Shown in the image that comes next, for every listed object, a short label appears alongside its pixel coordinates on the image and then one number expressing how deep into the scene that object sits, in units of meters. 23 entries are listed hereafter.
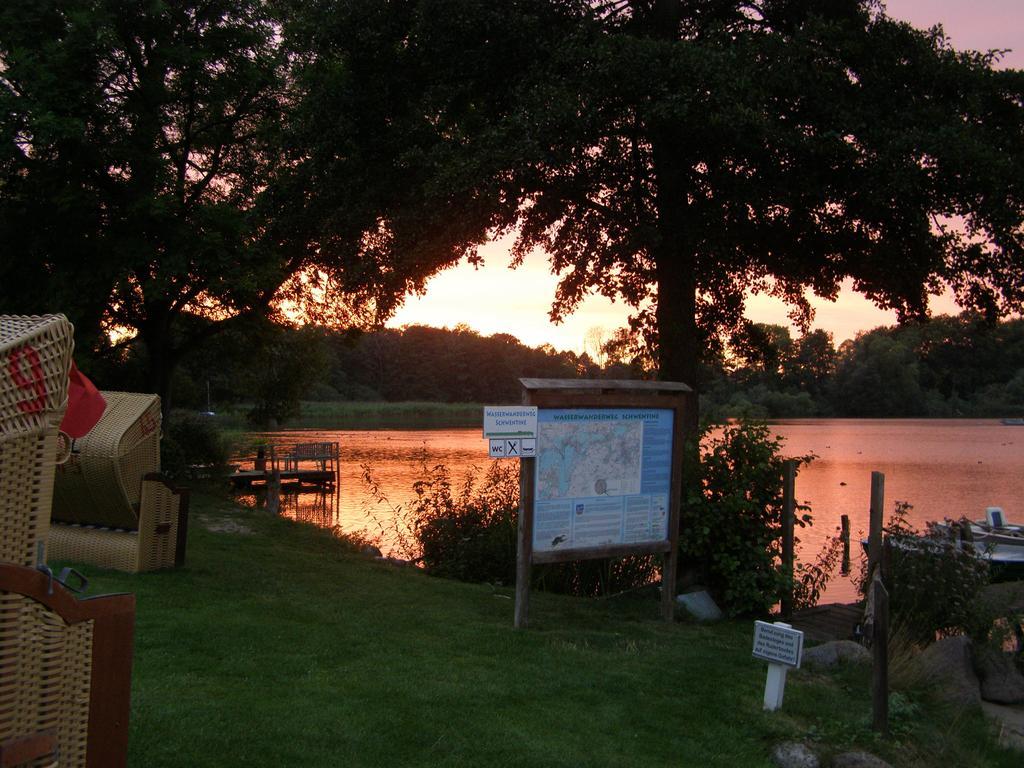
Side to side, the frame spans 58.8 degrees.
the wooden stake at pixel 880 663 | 6.14
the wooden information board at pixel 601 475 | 8.66
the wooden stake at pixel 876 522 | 9.89
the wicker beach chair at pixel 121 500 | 9.30
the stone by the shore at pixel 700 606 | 10.48
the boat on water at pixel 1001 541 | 16.08
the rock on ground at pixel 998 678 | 8.68
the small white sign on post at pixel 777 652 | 6.18
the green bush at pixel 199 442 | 30.64
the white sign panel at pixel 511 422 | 8.34
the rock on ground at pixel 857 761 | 5.63
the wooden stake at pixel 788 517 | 11.27
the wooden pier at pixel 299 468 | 32.44
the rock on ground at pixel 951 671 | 7.84
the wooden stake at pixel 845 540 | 13.23
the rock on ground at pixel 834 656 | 7.94
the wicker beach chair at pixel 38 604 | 2.55
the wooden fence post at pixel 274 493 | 23.51
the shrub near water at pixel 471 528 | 12.62
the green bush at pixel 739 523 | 10.80
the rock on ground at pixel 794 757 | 5.65
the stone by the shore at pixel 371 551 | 14.62
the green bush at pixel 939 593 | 9.87
